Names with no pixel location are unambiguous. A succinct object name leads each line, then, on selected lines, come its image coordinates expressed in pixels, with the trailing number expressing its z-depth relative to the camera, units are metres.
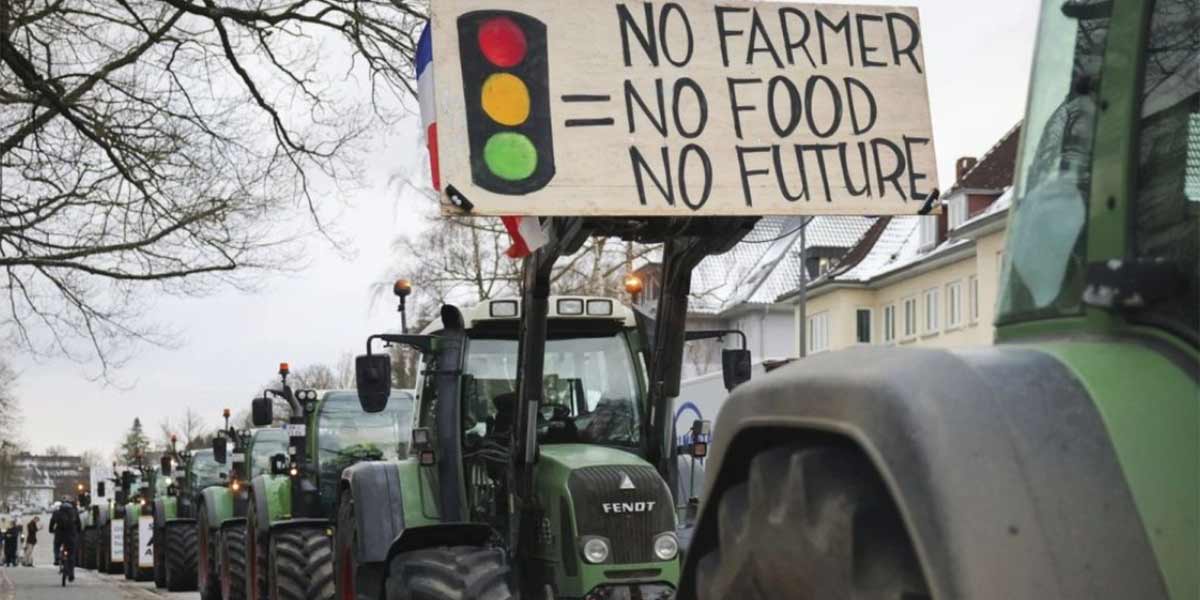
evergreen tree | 56.41
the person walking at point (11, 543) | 56.28
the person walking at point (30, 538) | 53.12
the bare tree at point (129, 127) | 17.39
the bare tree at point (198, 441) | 80.81
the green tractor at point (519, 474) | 9.60
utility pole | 41.19
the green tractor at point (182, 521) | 28.80
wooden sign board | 5.97
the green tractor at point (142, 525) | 33.81
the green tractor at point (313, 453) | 17.91
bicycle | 32.88
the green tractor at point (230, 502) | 20.75
